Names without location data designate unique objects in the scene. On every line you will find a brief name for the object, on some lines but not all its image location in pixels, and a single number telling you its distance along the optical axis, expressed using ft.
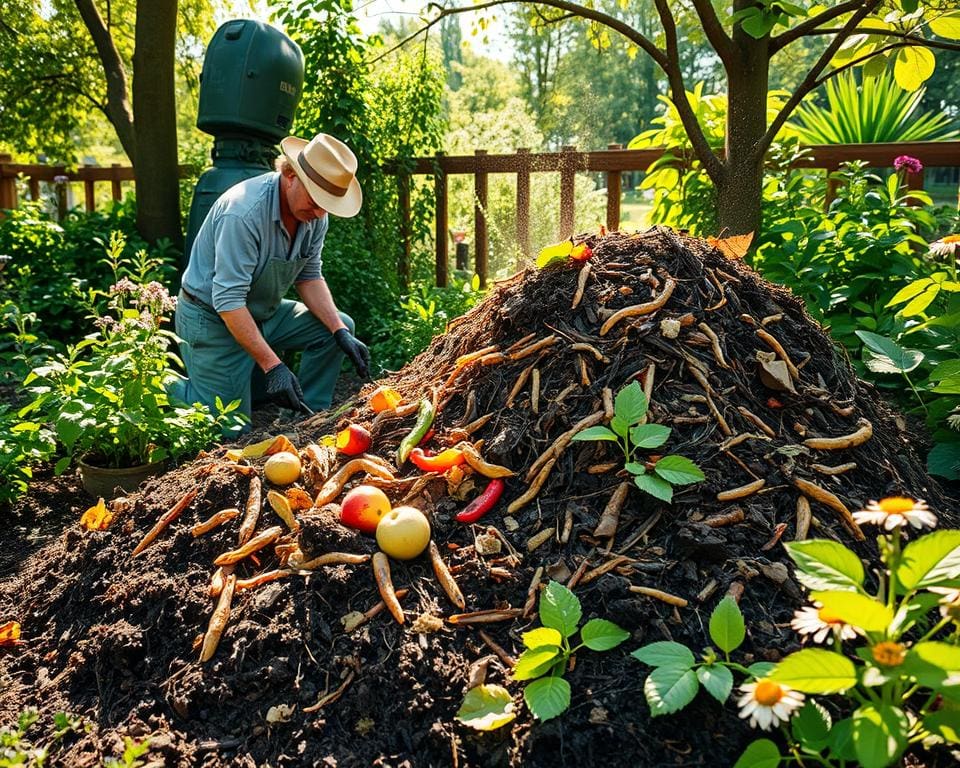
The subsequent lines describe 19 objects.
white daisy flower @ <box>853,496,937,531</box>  4.04
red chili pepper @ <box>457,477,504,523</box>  6.64
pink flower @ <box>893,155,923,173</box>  15.03
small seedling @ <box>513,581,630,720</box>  5.08
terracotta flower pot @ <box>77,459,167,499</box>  10.19
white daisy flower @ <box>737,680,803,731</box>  4.17
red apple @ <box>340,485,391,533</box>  6.59
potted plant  9.56
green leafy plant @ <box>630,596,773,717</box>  4.78
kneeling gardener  11.72
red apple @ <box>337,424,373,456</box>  7.73
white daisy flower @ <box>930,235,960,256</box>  8.29
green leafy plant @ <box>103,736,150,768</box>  4.79
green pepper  7.42
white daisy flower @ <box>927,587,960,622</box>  4.18
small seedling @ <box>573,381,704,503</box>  6.08
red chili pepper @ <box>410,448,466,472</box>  7.00
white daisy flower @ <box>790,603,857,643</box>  4.13
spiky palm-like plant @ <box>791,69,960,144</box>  21.72
